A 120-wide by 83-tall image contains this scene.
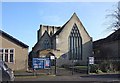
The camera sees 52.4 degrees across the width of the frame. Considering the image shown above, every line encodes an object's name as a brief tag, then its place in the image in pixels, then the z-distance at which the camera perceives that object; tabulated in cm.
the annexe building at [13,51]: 1711
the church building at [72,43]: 2640
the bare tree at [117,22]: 2167
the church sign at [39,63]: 1326
